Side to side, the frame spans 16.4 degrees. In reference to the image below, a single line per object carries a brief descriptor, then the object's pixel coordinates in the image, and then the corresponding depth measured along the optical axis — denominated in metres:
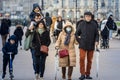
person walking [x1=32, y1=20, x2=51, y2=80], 11.68
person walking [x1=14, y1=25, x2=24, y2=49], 20.32
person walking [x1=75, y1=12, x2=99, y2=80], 12.35
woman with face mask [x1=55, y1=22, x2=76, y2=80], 11.93
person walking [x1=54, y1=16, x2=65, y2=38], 22.09
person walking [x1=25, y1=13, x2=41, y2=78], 11.78
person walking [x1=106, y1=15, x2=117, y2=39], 21.55
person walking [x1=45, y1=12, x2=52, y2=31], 24.11
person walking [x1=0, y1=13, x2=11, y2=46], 18.53
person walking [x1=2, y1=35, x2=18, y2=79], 11.94
